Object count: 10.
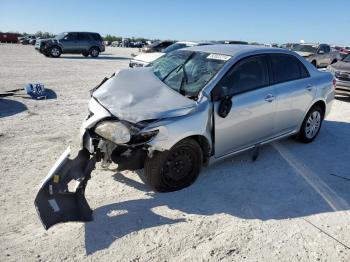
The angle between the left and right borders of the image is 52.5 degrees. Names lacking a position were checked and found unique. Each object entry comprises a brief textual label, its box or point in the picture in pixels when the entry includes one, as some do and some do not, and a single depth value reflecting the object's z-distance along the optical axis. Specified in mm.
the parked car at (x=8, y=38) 53406
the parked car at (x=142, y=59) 12712
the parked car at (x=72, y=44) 25453
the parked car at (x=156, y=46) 23766
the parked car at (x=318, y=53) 19328
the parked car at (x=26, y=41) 51281
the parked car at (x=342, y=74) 10716
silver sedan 3856
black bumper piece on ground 3486
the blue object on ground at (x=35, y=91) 9344
